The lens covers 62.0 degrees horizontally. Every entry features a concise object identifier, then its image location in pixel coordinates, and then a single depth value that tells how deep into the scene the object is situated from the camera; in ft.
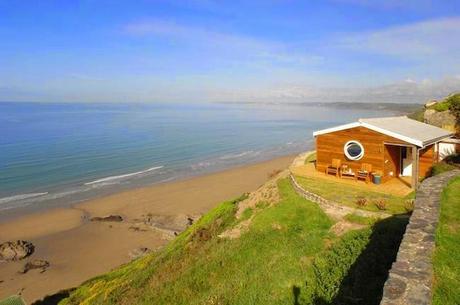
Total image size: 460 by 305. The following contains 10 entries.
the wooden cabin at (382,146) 53.26
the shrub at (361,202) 44.56
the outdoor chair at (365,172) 55.26
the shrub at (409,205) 42.48
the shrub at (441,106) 81.20
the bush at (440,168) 51.32
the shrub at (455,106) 77.18
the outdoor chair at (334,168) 59.16
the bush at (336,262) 30.68
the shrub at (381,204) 43.06
